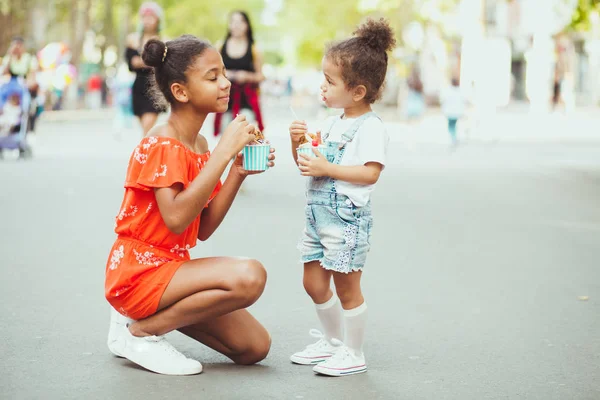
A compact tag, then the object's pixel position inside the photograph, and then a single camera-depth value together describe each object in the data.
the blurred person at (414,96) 23.23
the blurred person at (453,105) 20.91
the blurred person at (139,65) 10.88
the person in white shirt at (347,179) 4.52
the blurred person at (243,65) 11.69
